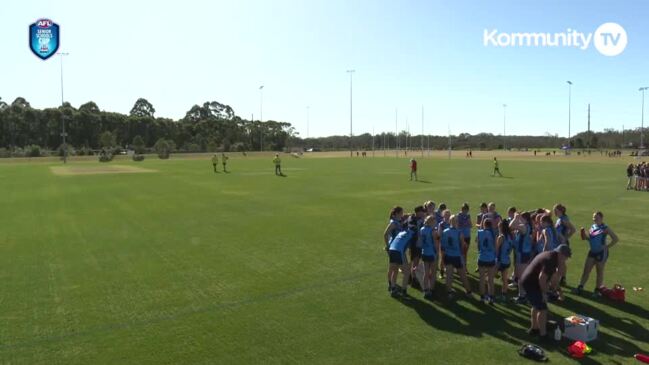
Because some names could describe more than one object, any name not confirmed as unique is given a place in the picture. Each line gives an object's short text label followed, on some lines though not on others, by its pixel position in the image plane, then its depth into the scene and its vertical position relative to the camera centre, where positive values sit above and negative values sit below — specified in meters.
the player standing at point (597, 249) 9.52 -1.82
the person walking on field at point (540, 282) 7.09 -1.84
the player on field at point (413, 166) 35.16 -0.80
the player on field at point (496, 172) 39.91 -1.48
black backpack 6.75 -2.70
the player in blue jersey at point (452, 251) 9.32 -1.82
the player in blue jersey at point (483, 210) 10.36 -1.17
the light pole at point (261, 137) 128.20 +4.98
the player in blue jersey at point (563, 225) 10.04 -1.43
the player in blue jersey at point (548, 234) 9.11 -1.47
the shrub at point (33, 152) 83.62 +0.85
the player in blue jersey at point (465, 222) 10.67 -1.48
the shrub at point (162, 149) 87.69 +1.41
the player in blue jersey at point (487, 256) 9.00 -1.84
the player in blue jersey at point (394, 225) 9.89 -1.39
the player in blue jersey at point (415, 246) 9.59 -1.76
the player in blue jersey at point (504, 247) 9.21 -1.71
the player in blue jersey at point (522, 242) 9.23 -1.65
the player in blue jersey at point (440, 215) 10.59 -1.32
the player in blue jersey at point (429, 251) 9.29 -1.79
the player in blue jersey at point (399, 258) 9.33 -1.92
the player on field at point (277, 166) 42.28 -0.89
